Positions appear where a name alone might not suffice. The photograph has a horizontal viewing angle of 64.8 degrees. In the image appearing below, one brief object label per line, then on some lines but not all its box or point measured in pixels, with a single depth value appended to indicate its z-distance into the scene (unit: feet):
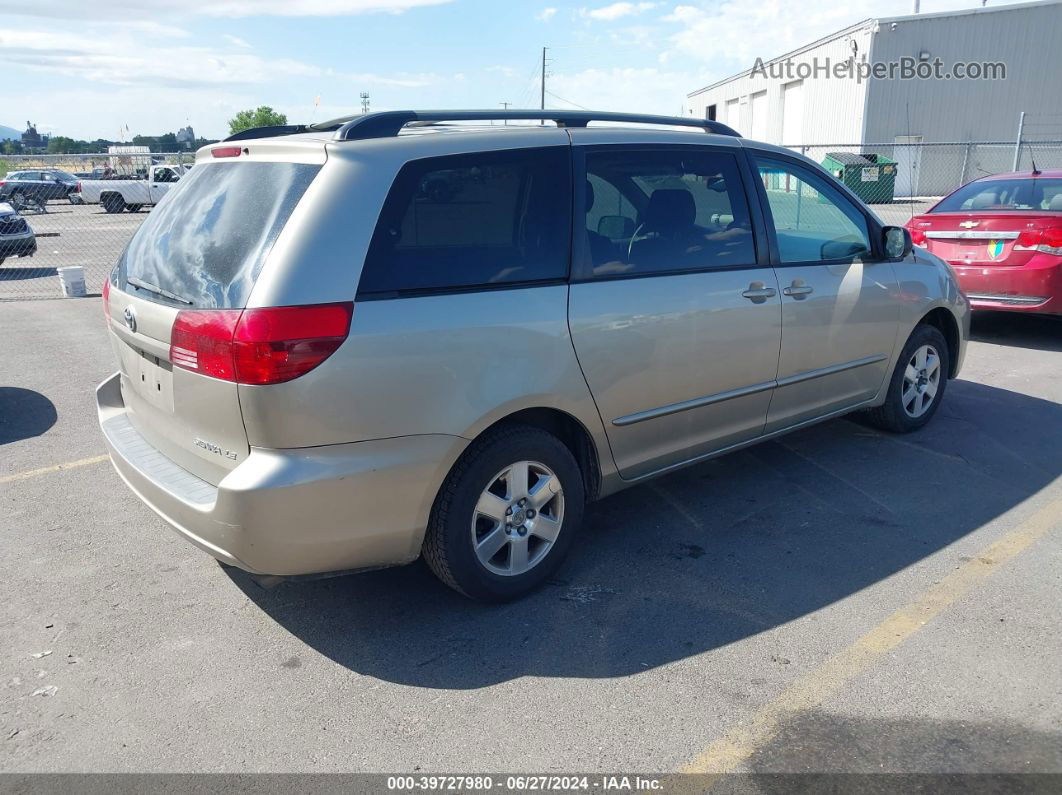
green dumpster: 87.92
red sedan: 24.59
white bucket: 36.19
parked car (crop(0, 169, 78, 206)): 100.22
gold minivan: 9.26
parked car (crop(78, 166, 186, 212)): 96.78
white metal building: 107.24
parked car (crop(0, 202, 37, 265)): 44.80
